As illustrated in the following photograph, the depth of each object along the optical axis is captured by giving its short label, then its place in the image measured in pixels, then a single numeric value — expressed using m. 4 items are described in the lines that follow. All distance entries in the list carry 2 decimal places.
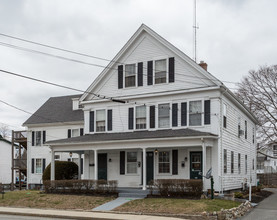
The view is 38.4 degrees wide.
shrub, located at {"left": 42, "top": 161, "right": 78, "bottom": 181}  29.12
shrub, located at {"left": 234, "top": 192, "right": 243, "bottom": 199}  21.95
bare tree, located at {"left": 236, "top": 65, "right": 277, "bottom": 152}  42.53
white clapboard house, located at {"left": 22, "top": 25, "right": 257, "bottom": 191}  22.20
